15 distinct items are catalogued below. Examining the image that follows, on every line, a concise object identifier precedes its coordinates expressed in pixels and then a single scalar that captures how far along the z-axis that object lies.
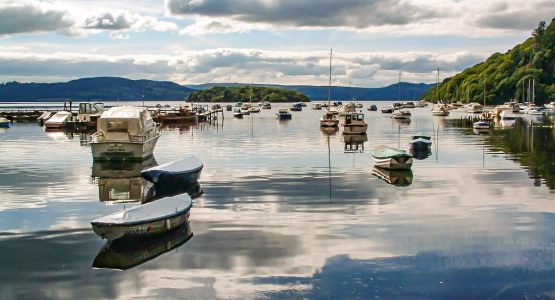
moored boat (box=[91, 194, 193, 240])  24.25
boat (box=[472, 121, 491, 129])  105.62
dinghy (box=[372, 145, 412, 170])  48.19
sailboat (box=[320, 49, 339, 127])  112.00
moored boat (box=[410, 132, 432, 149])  66.69
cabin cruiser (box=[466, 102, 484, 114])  185.12
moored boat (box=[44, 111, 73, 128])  113.44
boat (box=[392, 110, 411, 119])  158.25
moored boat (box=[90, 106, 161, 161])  55.56
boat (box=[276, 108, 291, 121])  161.12
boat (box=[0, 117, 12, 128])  120.12
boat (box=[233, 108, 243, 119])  179.44
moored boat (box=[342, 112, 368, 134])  92.19
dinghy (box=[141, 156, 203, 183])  39.16
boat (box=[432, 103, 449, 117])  186.50
